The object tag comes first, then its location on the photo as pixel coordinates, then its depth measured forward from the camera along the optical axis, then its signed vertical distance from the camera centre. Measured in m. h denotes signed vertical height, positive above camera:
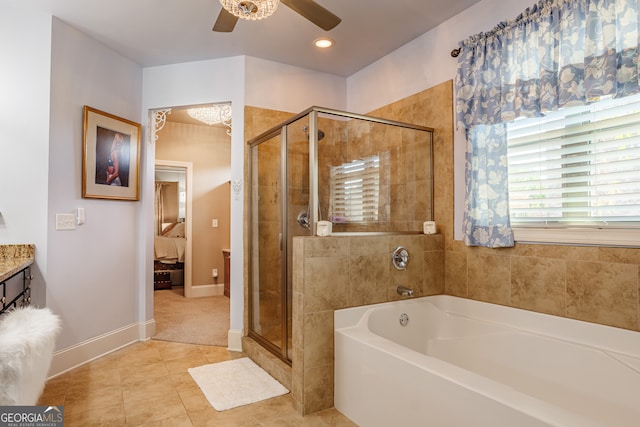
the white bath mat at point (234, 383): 2.30 -1.11
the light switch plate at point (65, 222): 2.72 +0.01
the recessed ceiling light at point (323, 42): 3.08 +1.56
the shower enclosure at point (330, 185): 2.44 +0.28
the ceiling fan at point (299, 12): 1.83 +1.16
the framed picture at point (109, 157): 2.96 +0.58
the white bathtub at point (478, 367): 1.42 -0.72
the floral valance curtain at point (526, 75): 1.79 +0.83
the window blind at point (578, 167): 1.84 +0.32
